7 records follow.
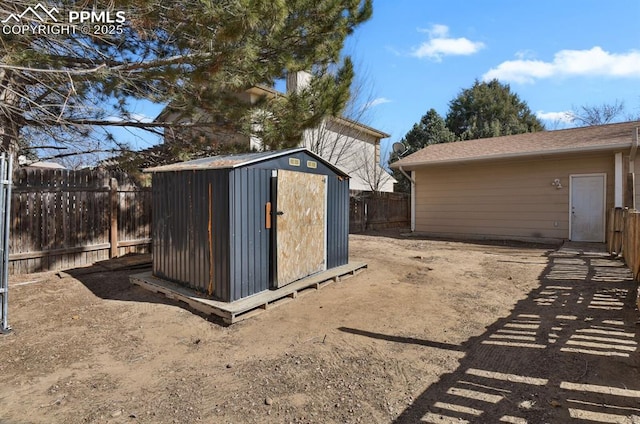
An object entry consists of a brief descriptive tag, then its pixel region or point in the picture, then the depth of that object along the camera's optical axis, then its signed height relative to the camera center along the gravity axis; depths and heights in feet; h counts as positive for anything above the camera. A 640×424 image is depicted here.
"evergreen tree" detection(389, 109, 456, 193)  75.00 +15.68
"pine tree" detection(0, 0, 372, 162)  15.70 +7.35
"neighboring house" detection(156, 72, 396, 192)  23.41 +7.78
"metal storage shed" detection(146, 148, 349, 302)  14.62 -0.74
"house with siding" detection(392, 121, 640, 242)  31.04 +2.28
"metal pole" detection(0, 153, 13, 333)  12.22 -0.87
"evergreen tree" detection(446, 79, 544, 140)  78.28 +22.19
